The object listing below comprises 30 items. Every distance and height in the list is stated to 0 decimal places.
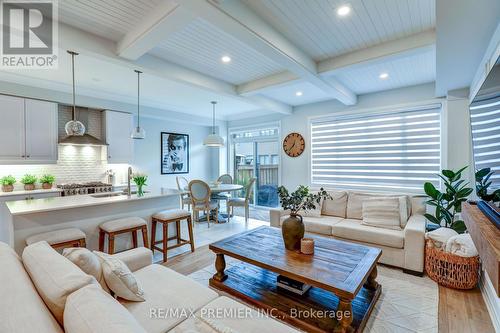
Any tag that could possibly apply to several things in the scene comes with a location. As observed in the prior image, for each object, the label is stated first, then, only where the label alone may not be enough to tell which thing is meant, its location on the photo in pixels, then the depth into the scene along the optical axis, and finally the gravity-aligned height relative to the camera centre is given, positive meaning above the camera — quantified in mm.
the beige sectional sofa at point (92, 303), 860 -574
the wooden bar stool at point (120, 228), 2750 -758
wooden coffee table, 1866 -1005
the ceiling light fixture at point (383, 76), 3648 +1408
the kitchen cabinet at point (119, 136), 4961 +640
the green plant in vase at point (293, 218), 2480 -569
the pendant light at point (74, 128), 3079 +494
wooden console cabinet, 1164 -457
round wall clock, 5613 +504
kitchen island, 2410 -566
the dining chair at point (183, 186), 5392 -563
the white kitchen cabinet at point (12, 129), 3803 +599
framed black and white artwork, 6359 +346
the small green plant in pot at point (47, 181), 4266 -278
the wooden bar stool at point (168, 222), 3205 -813
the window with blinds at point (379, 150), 4102 +291
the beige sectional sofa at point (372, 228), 2926 -892
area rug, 2002 -1360
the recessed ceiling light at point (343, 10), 2085 +1392
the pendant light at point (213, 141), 5293 +552
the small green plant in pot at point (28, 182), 4090 -283
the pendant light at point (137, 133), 3857 +530
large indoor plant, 2998 -457
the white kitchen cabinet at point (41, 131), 4051 +621
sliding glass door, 6598 +133
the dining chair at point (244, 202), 5426 -850
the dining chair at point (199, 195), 4902 -617
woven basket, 2506 -1143
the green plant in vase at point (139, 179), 3408 -197
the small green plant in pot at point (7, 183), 3895 -289
